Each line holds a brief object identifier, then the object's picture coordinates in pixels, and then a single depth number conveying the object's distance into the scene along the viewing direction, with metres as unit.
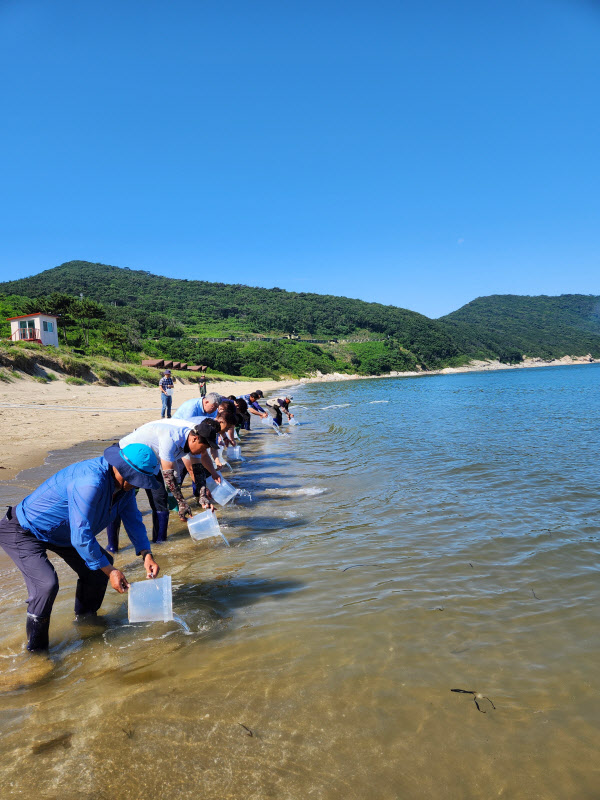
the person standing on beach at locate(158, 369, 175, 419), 16.32
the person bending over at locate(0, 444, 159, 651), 3.18
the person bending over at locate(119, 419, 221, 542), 4.64
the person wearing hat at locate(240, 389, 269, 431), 12.42
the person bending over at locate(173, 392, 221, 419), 7.12
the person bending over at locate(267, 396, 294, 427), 16.59
